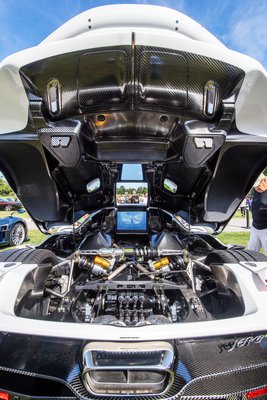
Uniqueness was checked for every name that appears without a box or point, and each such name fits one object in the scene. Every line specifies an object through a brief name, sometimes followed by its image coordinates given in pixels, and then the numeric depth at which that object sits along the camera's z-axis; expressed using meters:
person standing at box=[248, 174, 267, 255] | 4.11
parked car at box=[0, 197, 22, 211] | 16.04
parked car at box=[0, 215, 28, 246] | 6.72
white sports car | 1.19
